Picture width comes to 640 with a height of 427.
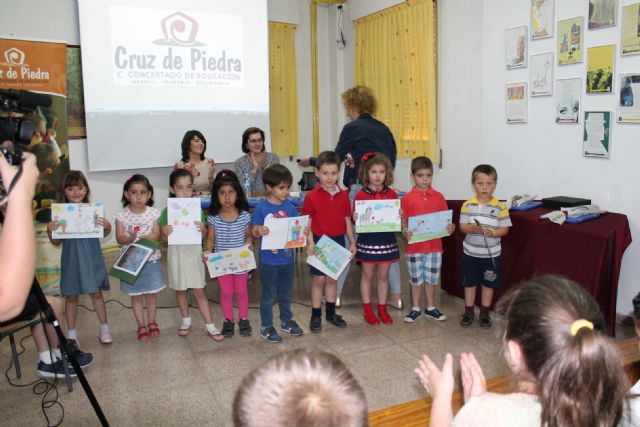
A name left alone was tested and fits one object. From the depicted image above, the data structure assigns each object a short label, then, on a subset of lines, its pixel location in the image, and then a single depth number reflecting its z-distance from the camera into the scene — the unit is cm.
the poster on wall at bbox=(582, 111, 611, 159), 341
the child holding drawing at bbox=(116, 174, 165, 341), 318
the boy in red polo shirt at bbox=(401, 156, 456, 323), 347
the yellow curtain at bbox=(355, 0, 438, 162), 520
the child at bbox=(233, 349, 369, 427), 75
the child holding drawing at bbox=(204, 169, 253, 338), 316
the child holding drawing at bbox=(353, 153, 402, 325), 339
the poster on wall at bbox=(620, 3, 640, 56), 315
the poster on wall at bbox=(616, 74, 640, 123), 319
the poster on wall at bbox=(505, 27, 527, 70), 398
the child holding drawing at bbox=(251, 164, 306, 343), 313
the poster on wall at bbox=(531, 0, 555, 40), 374
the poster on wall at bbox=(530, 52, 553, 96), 379
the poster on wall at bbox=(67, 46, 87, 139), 493
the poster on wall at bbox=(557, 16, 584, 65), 353
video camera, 144
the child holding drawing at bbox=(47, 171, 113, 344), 308
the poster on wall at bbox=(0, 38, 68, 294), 413
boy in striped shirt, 334
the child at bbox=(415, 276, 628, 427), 100
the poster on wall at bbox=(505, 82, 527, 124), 403
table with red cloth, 300
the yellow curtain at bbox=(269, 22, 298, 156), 637
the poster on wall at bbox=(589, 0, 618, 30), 329
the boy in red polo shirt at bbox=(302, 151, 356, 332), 332
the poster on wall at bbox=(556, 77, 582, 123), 359
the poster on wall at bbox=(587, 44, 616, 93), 334
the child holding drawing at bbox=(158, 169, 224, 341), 323
